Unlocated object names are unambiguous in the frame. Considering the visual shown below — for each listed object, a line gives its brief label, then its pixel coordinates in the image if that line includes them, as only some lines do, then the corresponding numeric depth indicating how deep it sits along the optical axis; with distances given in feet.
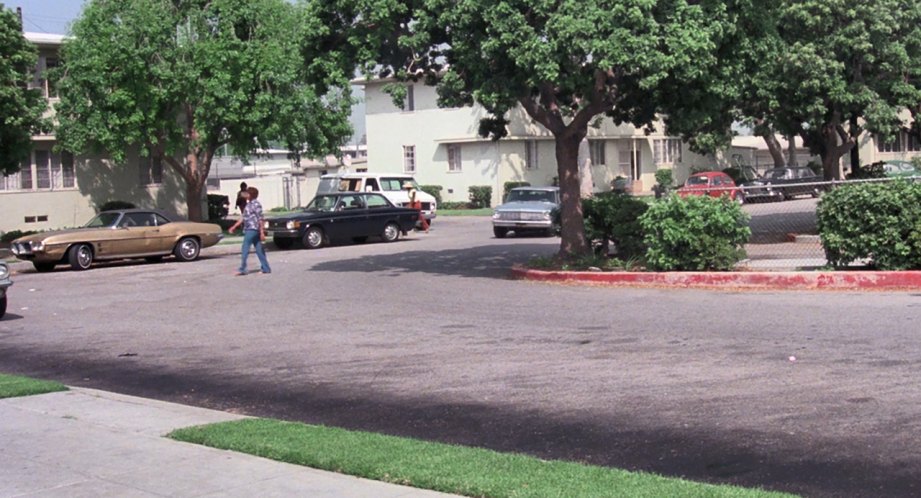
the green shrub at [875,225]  54.85
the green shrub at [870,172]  105.03
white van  128.67
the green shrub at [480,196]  168.25
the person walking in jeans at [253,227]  75.46
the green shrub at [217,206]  150.92
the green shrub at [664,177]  194.90
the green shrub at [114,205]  128.67
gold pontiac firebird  84.07
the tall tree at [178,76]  114.42
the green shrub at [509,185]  166.20
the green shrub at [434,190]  170.81
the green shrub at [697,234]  59.36
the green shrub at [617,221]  65.72
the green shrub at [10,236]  115.65
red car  150.82
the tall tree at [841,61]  84.53
